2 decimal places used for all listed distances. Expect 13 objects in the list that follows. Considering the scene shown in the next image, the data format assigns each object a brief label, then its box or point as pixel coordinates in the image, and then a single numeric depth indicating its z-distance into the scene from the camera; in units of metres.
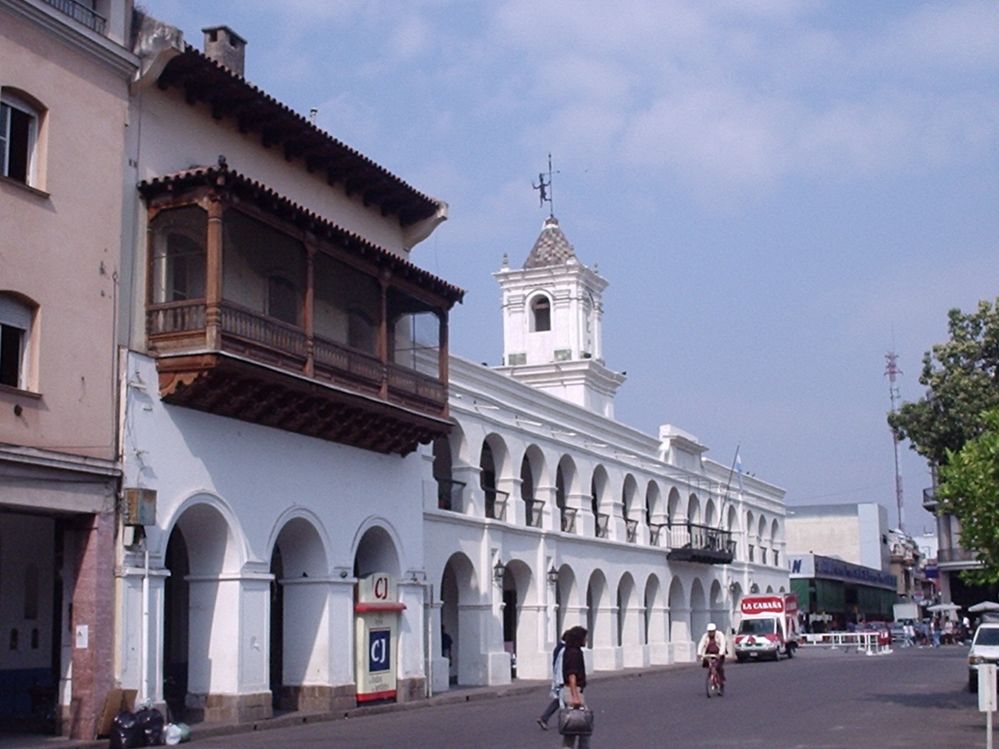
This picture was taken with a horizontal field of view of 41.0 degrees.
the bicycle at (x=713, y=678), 28.83
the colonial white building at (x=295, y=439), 20.89
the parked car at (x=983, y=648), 26.53
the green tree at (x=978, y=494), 20.69
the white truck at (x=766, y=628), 50.28
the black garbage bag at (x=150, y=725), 18.94
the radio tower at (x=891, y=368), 107.31
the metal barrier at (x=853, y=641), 57.28
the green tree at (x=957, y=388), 29.23
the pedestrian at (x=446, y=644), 33.17
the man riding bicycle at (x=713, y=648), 28.91
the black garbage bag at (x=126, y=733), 18.62
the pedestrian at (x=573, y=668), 15.02
